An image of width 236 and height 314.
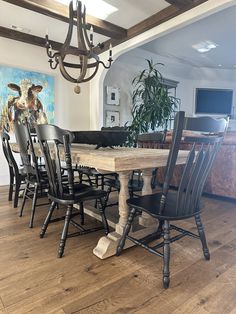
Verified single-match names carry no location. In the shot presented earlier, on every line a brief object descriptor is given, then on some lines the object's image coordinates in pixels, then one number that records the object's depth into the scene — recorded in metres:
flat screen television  7.28
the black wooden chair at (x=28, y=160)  2.15
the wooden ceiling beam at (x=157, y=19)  3.03
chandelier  2.43
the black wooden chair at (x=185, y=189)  1.35
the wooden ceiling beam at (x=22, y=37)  3.83
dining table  1.38
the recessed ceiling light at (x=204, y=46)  4.82
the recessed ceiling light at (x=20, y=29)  3.77
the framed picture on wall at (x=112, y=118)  5.35
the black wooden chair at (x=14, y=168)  2.65
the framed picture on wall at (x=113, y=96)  5.31
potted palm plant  4.98
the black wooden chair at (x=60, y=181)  1.54
